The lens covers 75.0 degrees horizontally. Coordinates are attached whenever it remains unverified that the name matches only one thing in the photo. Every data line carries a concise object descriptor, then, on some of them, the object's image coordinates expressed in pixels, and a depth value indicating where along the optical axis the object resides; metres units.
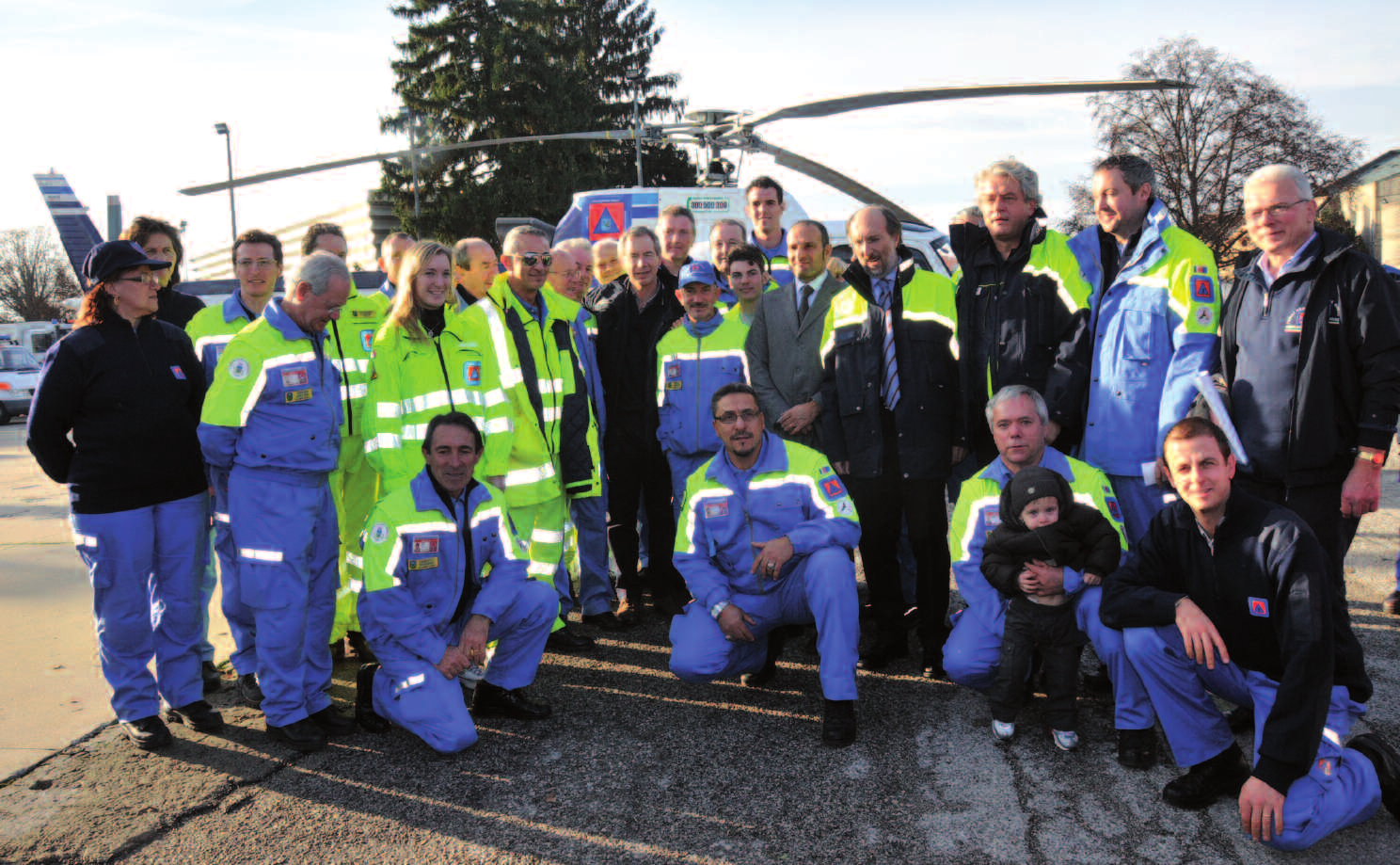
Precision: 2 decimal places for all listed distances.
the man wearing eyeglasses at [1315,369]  3.13
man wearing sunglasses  4.28
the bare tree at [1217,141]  30.61
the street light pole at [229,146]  34.75
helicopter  9.12
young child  3.33
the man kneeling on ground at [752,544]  3.71
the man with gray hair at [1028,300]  3.78
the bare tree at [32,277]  58.28
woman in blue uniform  3.51
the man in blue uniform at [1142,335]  3.52
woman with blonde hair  4.00
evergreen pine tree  27.02
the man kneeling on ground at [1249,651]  2.52
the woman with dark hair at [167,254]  4.20
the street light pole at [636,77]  31.94
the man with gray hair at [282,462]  3.51
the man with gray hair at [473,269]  4.60
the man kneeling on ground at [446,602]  3.47
